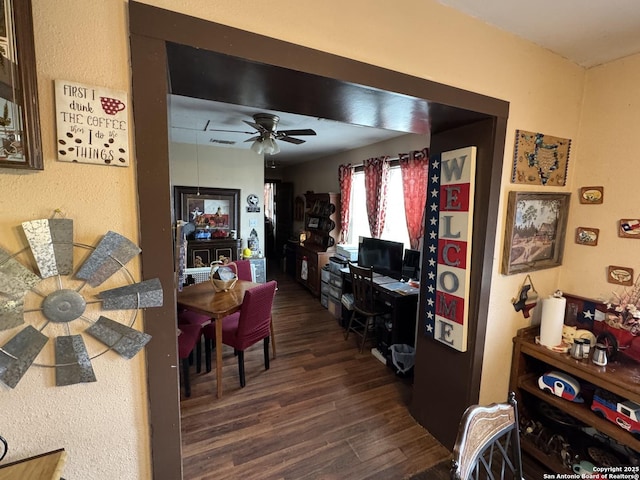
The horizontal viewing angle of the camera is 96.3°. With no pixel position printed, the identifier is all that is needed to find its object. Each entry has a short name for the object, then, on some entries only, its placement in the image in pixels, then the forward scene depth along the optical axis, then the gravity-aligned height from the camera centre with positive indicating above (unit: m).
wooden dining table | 2.22 -0.81
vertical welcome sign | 1.56 -0.20
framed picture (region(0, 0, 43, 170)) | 0.64 +0.25
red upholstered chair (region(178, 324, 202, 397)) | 2.17 -1.09
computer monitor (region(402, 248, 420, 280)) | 3.20 -0.63
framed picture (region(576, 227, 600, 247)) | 1.69 -0.13
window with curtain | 3.70 -0.03
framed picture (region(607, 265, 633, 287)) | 1.56 -0.33
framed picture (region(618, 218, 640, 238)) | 1.52 -0.06
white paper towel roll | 1.62 -0.61
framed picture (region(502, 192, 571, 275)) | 1.61 -0.11
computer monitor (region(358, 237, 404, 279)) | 3.31 -0.57
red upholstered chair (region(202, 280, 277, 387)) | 2.31 -1.04
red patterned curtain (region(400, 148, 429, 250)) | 3.10 +0.24
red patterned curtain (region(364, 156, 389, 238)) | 3.70 +0.25
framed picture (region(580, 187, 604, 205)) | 1.66 +0.12
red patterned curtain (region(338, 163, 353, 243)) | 4.45 +0.21
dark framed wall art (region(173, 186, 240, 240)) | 4.32 -0.09
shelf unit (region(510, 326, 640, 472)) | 1.32 -0.90
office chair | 3.01 -0.93
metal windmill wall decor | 0.71 -0.27
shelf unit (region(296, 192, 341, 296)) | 4.60 -0.53
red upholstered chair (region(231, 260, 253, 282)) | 3.29 -0.75
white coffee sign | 0.73 +0.20
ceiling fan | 2.76 +0.73
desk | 2.77 -1.06
